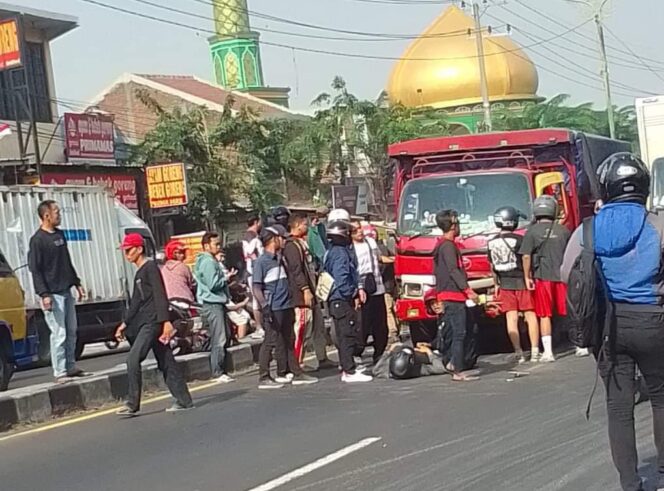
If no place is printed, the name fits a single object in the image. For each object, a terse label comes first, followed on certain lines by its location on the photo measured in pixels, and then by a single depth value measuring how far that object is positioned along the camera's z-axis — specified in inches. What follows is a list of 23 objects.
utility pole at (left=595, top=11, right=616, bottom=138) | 1749.5
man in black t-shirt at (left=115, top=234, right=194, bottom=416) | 414.9
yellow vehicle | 516.7
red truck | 549.0
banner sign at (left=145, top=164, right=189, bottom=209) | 1248.2
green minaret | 2674.7
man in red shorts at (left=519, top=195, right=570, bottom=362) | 498.9
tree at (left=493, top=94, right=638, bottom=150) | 1849.2
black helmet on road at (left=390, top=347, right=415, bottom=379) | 474.3
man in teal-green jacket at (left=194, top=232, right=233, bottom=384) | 518.9
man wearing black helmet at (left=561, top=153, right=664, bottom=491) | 229.5
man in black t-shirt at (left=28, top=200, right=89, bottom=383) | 463.2
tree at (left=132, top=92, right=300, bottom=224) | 1366.9
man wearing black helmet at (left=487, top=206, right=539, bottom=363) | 504.7
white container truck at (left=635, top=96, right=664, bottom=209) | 777.6
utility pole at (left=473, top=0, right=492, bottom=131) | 1476.4
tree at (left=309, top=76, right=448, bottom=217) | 1550.2
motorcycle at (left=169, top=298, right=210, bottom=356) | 576.7
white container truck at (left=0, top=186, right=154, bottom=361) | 679.1
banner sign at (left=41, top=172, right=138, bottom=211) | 1174.6
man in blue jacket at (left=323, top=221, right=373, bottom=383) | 480.4
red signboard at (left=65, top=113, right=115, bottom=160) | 1224.0
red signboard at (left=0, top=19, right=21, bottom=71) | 1093.1
